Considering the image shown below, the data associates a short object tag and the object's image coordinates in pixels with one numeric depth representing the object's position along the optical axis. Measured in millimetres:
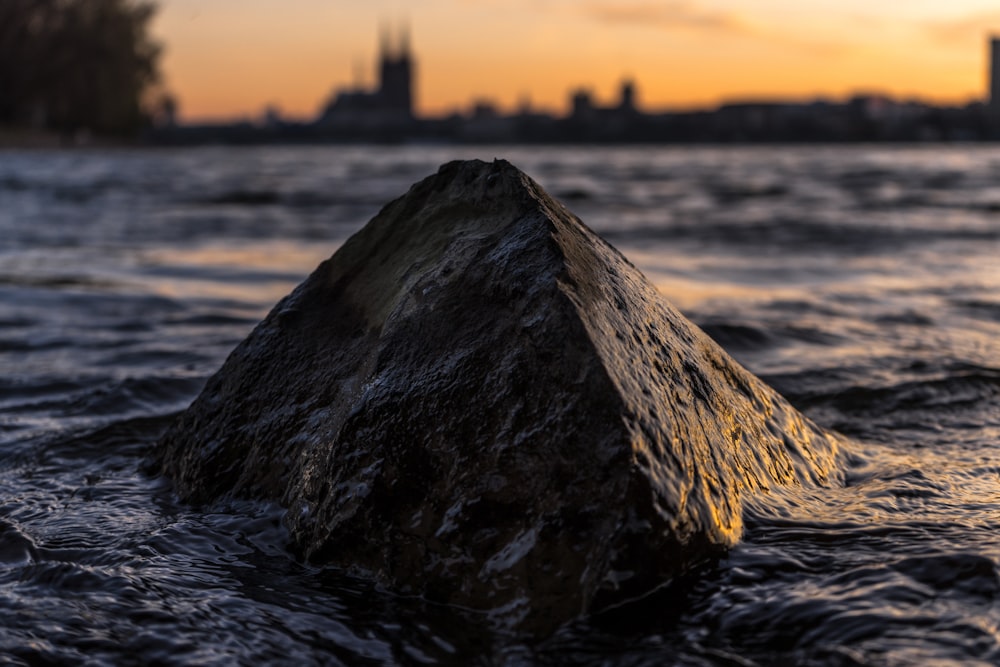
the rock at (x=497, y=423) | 2150
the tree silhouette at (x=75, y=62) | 73688
